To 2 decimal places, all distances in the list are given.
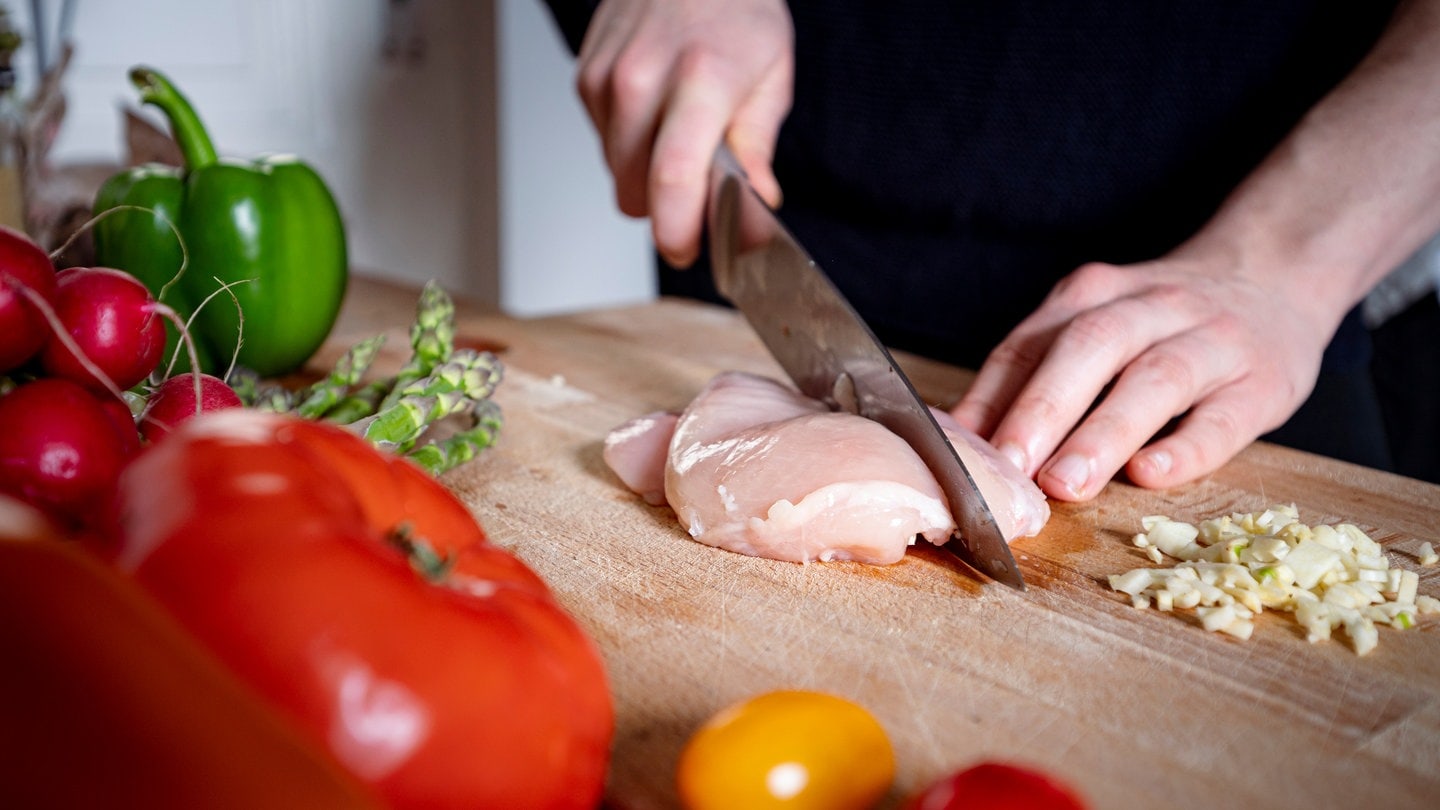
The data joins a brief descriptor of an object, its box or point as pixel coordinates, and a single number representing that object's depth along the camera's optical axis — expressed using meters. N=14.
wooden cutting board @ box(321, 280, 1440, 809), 0.40
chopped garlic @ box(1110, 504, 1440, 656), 0.46
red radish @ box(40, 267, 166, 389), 0.44
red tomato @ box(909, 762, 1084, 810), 0.33
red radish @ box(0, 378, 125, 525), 0.39
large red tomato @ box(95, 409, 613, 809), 0.31
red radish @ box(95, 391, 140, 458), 0.42
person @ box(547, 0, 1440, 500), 0.61
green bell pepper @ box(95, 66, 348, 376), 0.73
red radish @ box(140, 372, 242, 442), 0.46
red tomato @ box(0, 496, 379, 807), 0.29
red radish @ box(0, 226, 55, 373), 0.42
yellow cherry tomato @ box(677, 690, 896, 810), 0.36
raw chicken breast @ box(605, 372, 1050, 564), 0.50
